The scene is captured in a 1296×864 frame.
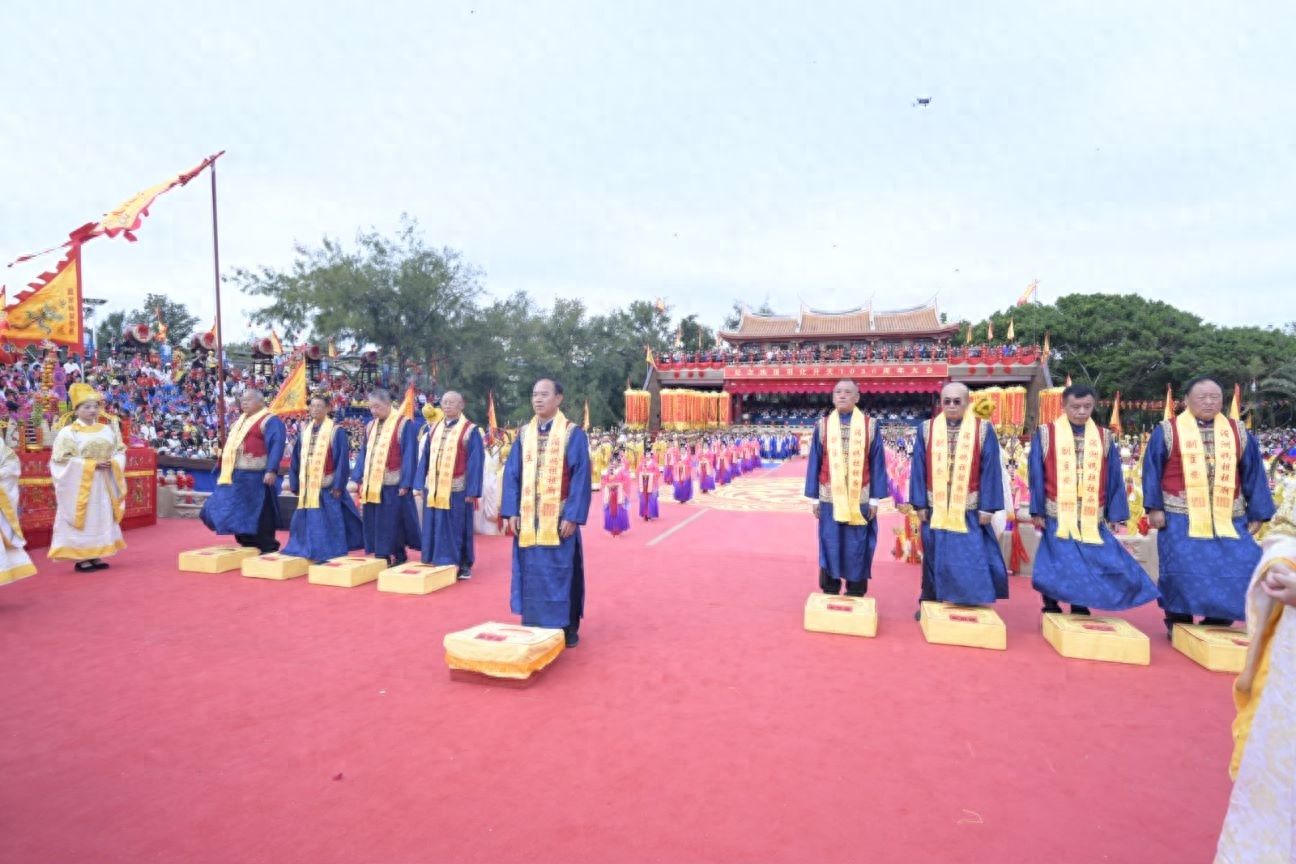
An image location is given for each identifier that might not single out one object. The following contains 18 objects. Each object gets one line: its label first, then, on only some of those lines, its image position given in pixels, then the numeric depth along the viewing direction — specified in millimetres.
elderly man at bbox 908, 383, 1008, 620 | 4332
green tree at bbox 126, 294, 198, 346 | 37719
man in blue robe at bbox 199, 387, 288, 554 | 5992
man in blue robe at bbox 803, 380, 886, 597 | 4695
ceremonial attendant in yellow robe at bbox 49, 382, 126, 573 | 5750
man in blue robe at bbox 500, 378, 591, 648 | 3949
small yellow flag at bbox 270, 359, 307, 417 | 8727
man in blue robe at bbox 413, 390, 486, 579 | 5676
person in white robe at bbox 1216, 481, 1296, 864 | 1568
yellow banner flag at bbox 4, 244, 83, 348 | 6742
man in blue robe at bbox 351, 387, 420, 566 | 5949
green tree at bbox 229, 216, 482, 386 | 22391
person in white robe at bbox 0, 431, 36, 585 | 4594
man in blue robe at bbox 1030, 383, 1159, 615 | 4070
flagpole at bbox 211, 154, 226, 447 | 9109
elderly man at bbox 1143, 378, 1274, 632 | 3971
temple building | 28688
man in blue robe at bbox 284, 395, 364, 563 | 5820
